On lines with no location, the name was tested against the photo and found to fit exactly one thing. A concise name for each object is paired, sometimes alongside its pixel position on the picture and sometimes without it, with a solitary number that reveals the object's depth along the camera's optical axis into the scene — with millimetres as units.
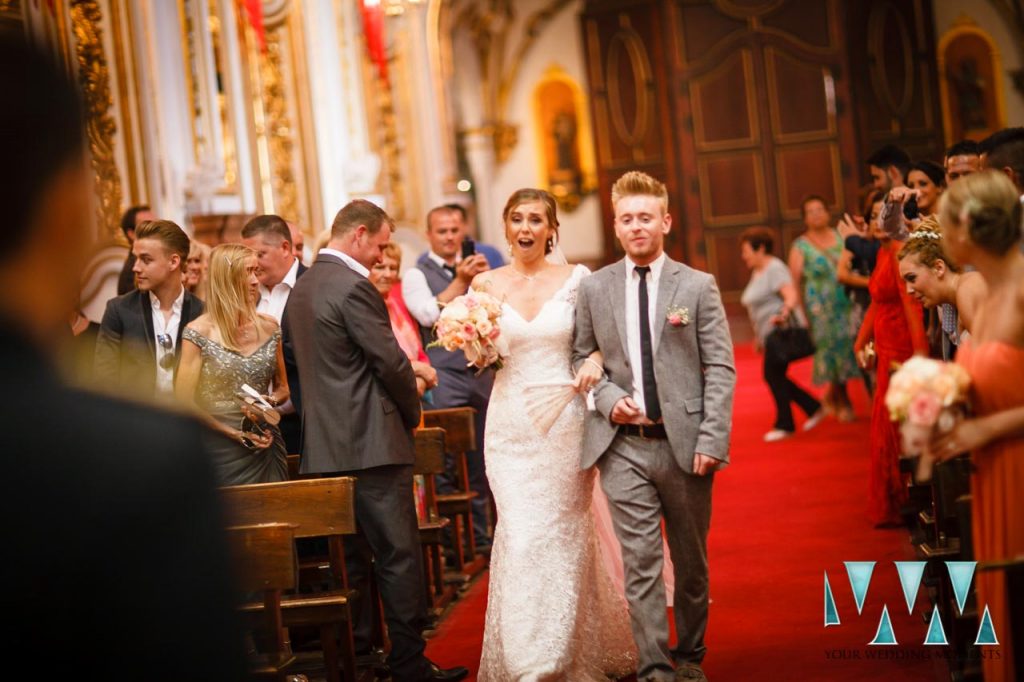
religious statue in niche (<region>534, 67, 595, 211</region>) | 21797
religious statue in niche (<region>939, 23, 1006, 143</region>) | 19391
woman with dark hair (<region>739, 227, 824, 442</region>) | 10789
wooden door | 18516
